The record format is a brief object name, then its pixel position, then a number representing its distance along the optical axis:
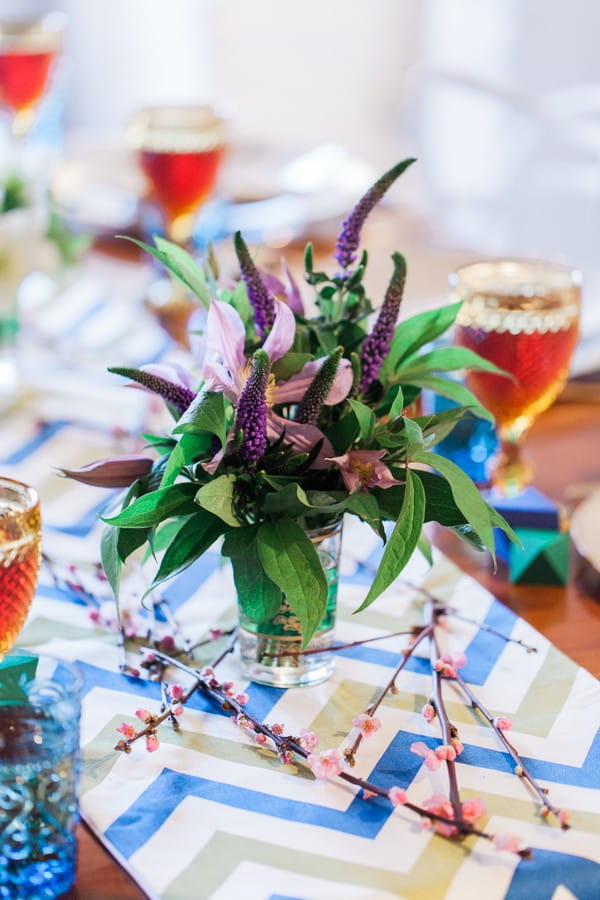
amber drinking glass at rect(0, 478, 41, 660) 1.01
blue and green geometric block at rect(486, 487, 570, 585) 1.19
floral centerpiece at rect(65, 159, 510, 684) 1.01
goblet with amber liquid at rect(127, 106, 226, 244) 1.55
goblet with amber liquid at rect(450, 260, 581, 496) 1.25
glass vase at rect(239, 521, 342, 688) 1.07
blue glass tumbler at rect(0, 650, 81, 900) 0.93
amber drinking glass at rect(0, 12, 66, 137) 1.74
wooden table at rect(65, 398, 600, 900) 0.97
